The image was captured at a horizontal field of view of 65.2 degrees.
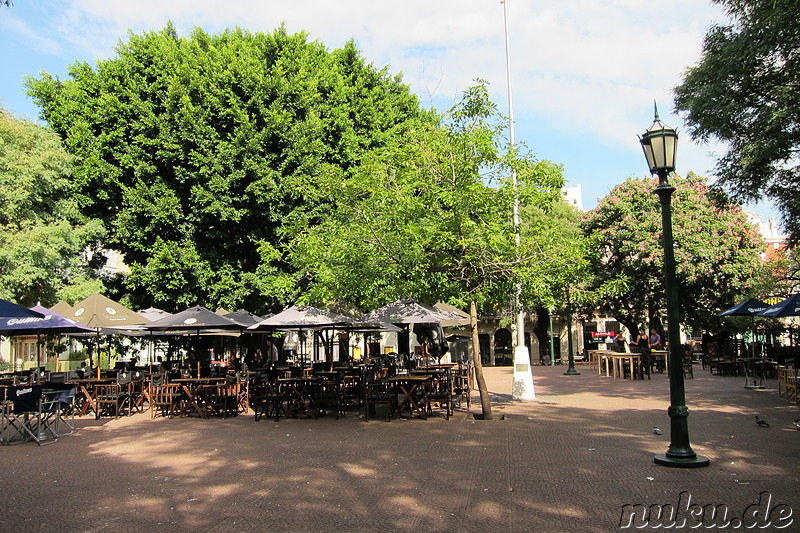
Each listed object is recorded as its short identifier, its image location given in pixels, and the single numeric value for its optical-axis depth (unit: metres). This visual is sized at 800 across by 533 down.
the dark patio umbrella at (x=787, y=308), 15.75
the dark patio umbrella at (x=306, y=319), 13.06
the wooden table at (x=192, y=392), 13.80
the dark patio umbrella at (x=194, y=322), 14.12
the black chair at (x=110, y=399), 14.01
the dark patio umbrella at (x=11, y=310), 10.37
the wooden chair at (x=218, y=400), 13.90
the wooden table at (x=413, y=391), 12.45
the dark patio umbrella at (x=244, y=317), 17.15
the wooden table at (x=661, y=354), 25.26
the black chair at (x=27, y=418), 10.24
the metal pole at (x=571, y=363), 26.98
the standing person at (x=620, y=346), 30.69
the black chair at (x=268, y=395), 13.02
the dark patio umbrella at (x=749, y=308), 19.20
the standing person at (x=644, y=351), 22.54
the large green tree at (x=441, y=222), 11.31
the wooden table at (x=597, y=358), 26.67
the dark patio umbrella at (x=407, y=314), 13.15
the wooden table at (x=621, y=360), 22.15
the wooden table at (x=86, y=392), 14.23
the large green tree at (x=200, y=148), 21.72
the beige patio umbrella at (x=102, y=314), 14.66
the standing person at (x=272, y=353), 21.50
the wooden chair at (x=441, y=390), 12.56
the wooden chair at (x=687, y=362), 22.66
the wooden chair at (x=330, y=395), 13.27
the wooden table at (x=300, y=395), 13.03
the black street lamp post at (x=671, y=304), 7.70
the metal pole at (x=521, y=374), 15.89
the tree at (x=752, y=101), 12.84
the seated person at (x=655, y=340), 25.91
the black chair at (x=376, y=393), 12.80
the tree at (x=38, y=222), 20.03
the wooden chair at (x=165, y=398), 14.05
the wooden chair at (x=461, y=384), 14.71
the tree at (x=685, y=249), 31.33
